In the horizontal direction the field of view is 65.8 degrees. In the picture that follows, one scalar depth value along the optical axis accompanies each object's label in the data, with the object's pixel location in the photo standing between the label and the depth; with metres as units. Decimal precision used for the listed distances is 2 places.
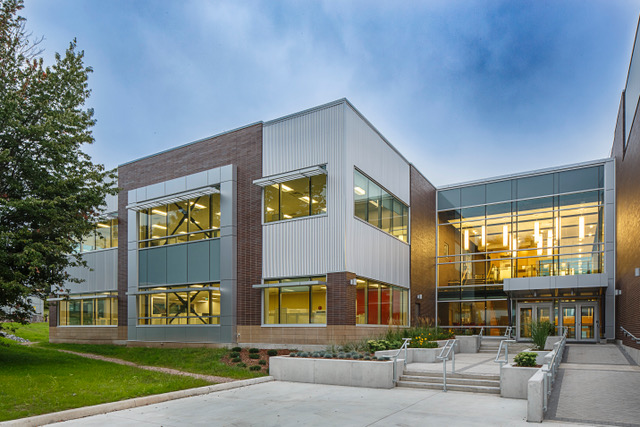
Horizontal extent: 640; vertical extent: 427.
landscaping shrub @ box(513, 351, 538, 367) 12.20
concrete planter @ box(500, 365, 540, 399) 11.56
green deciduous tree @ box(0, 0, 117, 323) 15.25
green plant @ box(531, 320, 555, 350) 17.45
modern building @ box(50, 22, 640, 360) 20.16
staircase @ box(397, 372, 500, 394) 12.77
